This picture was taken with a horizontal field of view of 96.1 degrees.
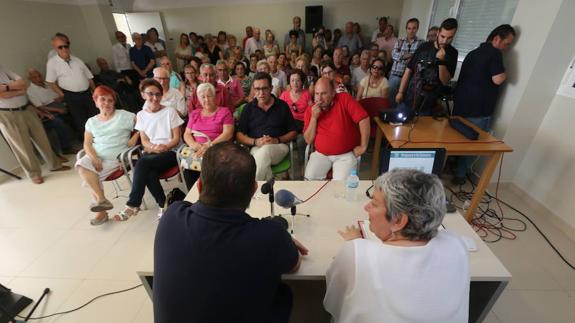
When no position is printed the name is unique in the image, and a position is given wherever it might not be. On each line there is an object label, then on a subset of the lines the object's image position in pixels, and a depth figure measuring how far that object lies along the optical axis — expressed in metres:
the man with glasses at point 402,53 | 3.82
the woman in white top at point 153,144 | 2.46
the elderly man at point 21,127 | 3.04
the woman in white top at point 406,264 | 0.79
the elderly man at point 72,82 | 3.67
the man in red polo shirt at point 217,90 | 3.15
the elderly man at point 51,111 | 3.77
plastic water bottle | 1.59
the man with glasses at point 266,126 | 2.49
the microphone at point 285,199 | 1.37
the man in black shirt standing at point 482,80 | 2.45
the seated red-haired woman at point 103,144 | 2.49
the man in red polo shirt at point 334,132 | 2.31
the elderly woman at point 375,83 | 3.35
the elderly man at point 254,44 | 6.48
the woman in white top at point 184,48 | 6.49
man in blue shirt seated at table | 0.84
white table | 1.14
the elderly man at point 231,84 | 3.65
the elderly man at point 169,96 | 3.08
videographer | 2.68
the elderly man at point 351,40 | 6.13
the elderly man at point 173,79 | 3.84
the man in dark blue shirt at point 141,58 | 5.53
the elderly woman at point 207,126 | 2.59
